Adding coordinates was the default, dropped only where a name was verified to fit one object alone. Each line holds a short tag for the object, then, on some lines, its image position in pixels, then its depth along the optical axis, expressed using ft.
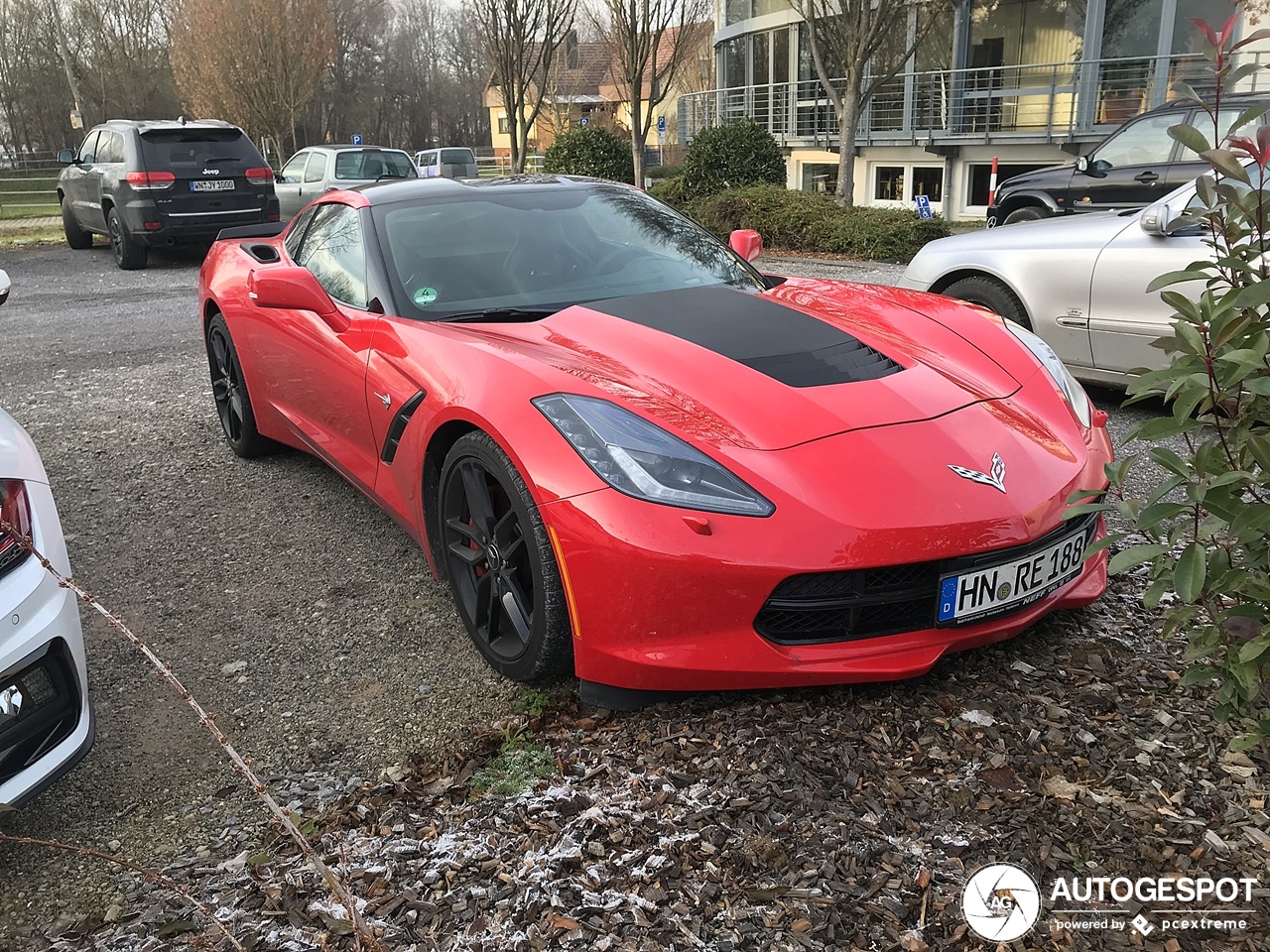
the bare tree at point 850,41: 44.09
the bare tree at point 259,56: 88.94
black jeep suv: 41.47
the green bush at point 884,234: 38.58
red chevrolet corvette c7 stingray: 7.81
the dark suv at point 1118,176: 33.55
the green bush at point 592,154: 57.52
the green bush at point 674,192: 50.62
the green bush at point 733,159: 48.78
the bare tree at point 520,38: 56.95
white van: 83.41
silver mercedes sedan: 16.37
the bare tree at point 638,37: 53.36
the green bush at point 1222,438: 5.84
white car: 6.91
